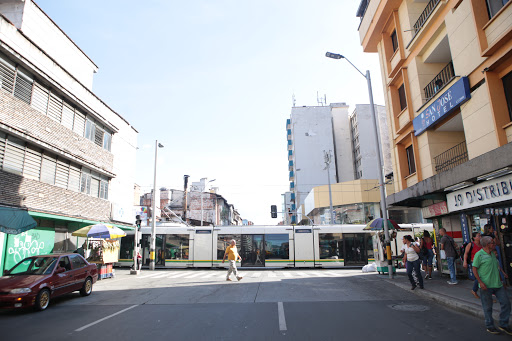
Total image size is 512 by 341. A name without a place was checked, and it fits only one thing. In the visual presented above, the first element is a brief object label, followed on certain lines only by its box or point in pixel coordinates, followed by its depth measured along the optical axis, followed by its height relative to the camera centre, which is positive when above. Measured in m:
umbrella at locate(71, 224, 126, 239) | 16.53 +0.75
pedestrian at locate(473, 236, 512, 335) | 6.18 -0.82
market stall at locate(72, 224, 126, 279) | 16.80 +0.04
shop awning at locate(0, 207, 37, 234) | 12.55 +1.06
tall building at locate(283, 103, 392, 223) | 59.91 +17.32
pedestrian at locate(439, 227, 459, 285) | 12.04 -0.50
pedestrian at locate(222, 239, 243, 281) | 15.16 -0.57
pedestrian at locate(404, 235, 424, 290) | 11.00 -0.69
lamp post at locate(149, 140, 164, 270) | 22.39 +0.19
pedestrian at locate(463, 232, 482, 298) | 7.43 -0.27
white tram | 23.30 -0.19
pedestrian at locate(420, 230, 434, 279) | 14.41 -0.57
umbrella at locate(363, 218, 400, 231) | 16.86 +0.69
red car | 8.70 -0.86
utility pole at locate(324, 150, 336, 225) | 42.22 +9.77
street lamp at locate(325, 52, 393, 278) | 15.28 +2.67
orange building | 10.26 +4.67
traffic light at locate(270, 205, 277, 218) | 33.73 +2.98
